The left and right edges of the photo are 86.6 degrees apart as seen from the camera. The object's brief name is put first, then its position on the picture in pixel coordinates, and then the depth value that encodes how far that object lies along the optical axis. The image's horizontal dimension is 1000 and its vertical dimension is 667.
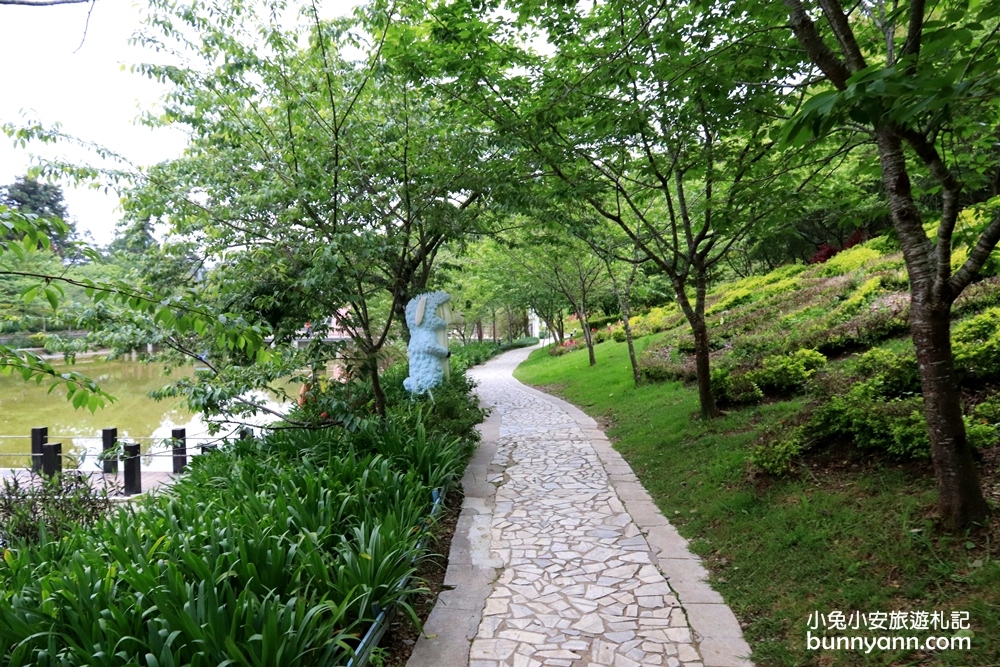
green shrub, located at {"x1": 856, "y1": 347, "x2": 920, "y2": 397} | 4.55
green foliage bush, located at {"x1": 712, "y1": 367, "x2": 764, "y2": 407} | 6.50
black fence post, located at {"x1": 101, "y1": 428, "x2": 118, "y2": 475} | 7.56
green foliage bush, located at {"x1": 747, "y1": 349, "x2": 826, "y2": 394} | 6.23
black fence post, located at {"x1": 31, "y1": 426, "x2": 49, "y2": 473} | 7.83
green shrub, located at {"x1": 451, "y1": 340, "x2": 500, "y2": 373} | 21.74
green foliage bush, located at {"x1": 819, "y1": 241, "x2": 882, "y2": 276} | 12.76
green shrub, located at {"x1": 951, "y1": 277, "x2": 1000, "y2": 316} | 6.51
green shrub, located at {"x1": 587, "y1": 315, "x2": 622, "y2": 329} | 25.30
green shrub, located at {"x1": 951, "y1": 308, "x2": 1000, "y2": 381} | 4.40
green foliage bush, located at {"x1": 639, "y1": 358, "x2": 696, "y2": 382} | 9.21
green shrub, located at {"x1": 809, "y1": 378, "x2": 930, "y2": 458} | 3.65
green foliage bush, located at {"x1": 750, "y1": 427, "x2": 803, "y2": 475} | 4.19
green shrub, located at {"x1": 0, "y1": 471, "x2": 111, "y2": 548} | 4.52
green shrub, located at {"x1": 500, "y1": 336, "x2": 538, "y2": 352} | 35.28
